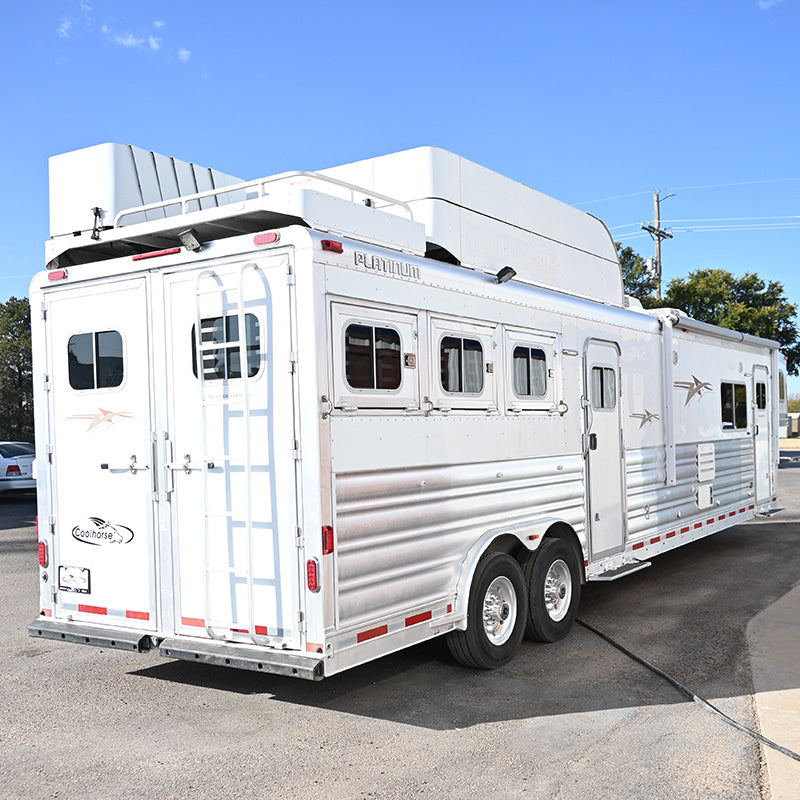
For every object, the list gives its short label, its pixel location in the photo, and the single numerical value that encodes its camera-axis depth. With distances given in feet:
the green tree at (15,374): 99.96
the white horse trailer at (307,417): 15.93
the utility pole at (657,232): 111.65
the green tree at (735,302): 101.24
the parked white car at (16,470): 64.85
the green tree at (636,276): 103.14
